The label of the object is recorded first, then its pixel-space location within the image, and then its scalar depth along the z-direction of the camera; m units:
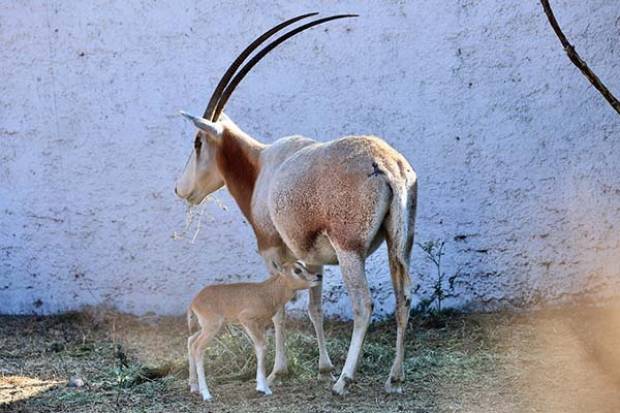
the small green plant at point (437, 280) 15.15
